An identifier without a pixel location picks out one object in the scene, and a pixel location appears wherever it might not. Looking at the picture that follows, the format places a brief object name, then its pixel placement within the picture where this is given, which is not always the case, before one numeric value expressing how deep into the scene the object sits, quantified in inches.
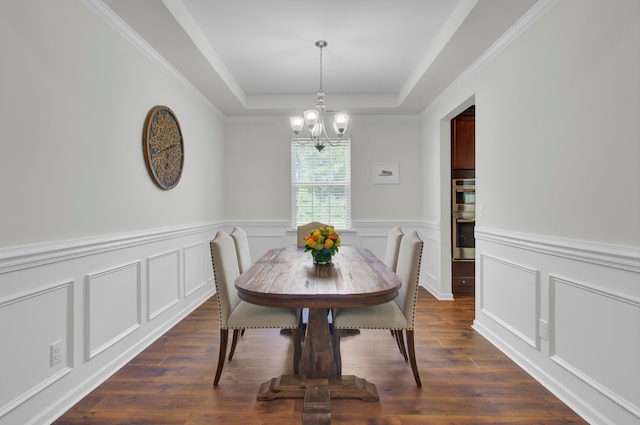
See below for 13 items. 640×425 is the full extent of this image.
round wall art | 121.0
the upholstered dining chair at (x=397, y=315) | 89.7
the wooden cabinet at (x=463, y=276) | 180.5
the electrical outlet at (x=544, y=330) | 92.6
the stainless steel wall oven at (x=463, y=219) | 177.5
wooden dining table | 76.3
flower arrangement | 105.0
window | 207.5
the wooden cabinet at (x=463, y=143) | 179.0
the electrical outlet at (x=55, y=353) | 79.0
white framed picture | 207.6
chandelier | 133.0
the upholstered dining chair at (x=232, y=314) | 90.1
